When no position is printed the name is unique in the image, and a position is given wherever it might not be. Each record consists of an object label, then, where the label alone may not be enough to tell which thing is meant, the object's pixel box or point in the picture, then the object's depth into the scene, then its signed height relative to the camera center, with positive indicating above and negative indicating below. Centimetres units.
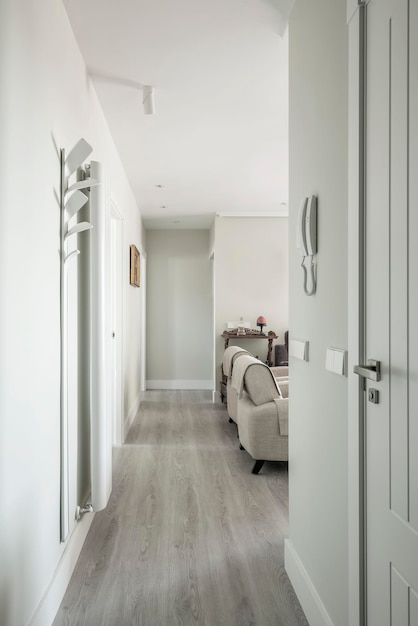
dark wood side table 581 -40
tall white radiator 225 -21
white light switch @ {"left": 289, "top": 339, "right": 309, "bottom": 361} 183 -18
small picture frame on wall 500 +44
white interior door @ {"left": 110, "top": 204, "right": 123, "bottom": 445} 410 -15
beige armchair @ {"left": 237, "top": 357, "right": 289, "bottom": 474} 336 -83
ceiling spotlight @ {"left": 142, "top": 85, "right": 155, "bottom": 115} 276 +126
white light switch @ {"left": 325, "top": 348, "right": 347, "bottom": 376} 140 -18
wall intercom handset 172 +28
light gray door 98 -1
